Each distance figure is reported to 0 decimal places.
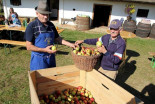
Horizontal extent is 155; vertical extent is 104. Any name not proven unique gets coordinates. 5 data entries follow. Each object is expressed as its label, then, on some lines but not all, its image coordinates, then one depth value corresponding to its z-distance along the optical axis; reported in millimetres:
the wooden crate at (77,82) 1394
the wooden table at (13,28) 4533
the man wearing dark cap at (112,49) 1615
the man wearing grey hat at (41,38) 1576
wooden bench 4107
